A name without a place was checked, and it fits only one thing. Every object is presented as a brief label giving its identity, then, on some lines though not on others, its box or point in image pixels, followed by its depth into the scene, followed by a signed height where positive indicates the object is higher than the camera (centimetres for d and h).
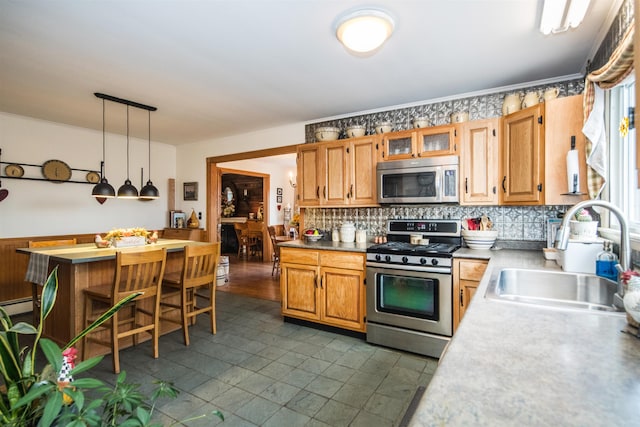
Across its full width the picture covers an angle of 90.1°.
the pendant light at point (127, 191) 361 +28
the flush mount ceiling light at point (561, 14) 175 +117
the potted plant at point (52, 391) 59 -35
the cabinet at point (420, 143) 296 +72
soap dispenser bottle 157 -24
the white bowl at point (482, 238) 284 -19
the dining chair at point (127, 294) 247 -64
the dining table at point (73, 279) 266 -55
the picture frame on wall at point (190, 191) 539 +43
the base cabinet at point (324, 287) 307 -72
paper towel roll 219 +31
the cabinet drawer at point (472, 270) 250 -42
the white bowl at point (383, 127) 338 +94
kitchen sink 151 -38
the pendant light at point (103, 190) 344 +28
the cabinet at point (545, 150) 226 +50
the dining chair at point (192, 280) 298 -62
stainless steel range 264 -69
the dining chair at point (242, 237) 823 -54
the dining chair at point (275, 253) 592 -68
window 193 +39
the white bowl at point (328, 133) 365 +95
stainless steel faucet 130 -8
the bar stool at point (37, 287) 308 -70
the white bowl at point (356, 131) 353 +95
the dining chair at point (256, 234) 809 -46
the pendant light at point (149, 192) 379 +29
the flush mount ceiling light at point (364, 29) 188 +116
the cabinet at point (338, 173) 336 +49
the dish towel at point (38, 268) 271 -46
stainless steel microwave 294 +35
